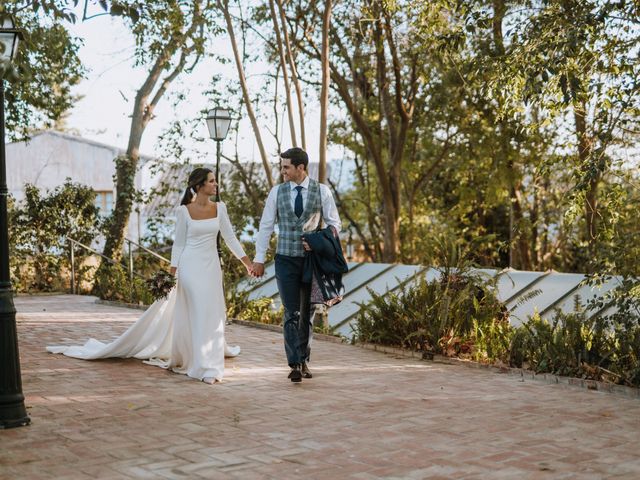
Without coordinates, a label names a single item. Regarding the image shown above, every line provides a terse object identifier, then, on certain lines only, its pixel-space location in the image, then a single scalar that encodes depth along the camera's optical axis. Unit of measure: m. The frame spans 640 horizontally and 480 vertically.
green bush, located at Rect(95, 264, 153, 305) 16.50
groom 7.73
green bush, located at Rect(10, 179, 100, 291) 20.12
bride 8.21
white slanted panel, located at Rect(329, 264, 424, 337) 12.17
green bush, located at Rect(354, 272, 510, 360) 9.46
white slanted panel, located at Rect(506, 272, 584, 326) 10.34
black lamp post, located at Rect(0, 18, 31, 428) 5.90
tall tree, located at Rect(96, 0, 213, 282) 18.78
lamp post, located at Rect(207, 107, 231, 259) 14.36
